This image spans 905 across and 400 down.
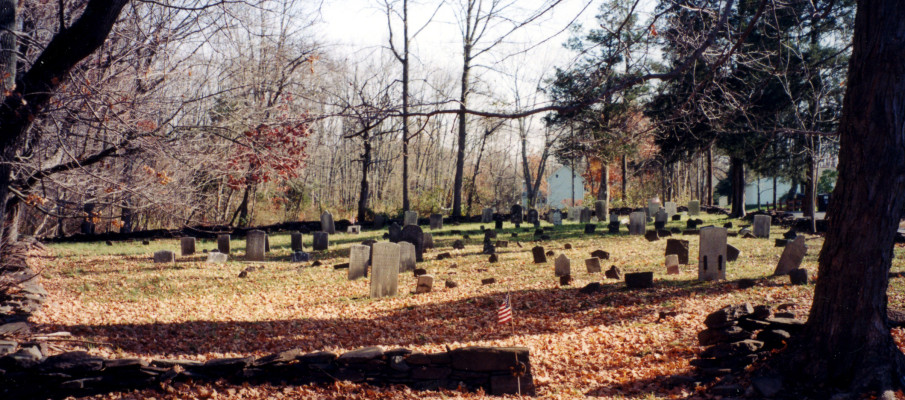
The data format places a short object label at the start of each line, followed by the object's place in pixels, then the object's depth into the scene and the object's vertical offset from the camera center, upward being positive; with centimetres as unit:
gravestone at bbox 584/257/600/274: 1248 -129
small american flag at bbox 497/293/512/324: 713 -133
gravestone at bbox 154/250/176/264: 1580 -142
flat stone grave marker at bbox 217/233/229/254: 1717 -115
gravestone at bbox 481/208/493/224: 2660 -45
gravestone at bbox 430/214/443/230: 2383 -67
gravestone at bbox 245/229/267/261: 1653 -118
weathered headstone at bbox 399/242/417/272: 1416 -128
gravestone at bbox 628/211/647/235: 1975 -63
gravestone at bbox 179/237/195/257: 1705 -120
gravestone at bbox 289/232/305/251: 1792 -115
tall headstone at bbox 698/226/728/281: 1045 -91
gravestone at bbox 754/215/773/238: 1755 -61
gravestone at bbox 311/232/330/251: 1845 -116
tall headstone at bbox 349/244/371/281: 1320 -128
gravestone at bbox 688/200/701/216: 2716 -10
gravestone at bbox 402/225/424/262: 1562 -86
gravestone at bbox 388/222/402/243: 1656 -80
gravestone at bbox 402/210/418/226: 2403 -52
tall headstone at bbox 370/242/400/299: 1131 -127
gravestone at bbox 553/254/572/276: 1223 -129
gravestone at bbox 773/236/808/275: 1034 -91
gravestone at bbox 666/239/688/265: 1284 -96
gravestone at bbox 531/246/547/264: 1430 -125
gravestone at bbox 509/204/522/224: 2595 -35
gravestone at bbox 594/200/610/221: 2709 -16
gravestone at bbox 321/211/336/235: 2262 -75
